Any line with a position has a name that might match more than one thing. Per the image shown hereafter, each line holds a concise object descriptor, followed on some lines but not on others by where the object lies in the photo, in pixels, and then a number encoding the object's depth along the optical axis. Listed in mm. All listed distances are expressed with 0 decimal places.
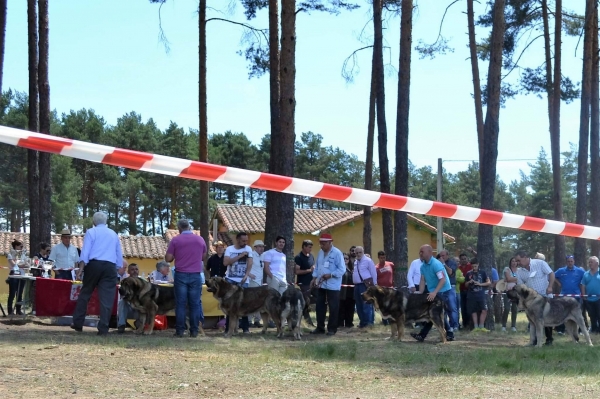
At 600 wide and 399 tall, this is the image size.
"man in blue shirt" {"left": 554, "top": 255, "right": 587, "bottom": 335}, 17531
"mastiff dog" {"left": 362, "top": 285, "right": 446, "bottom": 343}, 13953
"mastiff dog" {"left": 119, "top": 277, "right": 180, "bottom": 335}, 13469
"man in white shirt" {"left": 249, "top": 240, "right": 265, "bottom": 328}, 15219
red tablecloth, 13992
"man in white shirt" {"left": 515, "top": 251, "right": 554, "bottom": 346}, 14984
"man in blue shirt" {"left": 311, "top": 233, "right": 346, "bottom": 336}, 15000
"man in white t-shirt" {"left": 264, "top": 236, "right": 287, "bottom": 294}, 15023
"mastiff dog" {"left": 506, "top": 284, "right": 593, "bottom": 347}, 13859
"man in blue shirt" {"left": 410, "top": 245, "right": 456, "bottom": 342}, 13836
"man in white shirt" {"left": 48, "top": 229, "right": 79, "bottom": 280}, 15852
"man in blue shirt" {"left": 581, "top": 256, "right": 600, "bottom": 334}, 17062
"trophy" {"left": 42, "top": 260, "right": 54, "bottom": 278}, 15383
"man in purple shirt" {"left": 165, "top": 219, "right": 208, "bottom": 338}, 13031
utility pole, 33000
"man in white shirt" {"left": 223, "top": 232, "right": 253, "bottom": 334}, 14922
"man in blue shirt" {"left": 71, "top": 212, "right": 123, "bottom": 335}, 12180
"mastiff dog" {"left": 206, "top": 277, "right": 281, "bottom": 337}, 14000
